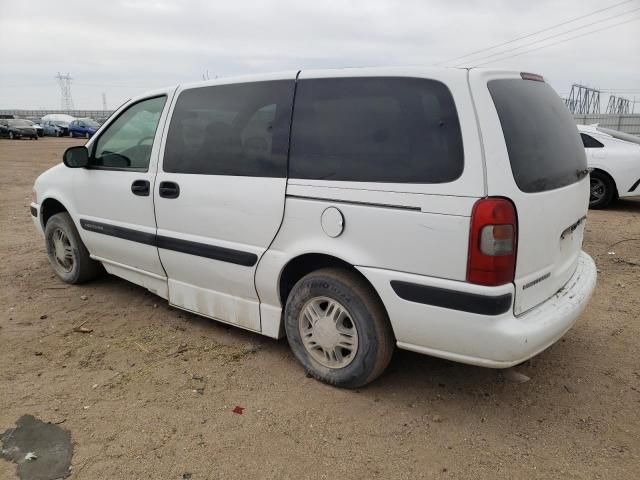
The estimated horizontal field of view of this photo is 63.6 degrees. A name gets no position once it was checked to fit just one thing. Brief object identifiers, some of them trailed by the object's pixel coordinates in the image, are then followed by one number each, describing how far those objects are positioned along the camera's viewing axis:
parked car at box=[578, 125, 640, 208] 8.34
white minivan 2.46
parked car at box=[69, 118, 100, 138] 39.74
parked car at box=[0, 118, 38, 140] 34.50
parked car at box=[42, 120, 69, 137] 42.09
